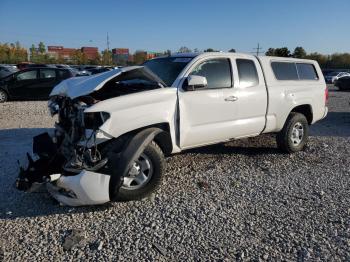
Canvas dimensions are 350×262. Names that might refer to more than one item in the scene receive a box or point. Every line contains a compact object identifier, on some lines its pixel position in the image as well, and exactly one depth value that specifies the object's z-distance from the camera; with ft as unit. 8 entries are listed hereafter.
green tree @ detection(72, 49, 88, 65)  276.76
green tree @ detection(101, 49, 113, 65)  276.41
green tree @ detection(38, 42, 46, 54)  302.25
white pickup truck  13.34
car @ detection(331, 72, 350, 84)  127.14
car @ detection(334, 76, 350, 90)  82.33
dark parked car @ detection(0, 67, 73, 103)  47.93
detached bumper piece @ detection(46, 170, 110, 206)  12.60
